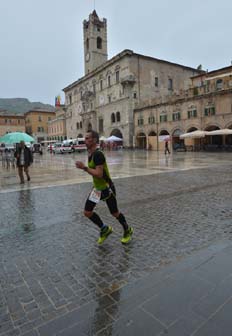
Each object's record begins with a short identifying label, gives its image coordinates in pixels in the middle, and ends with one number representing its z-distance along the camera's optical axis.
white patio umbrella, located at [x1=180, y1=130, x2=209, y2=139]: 29.81
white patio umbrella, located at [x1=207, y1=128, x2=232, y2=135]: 27.43
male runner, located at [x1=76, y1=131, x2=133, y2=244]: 3.44
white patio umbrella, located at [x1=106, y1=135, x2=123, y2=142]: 41.28
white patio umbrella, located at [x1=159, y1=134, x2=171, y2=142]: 34.86
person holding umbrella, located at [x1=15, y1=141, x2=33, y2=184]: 9.92
